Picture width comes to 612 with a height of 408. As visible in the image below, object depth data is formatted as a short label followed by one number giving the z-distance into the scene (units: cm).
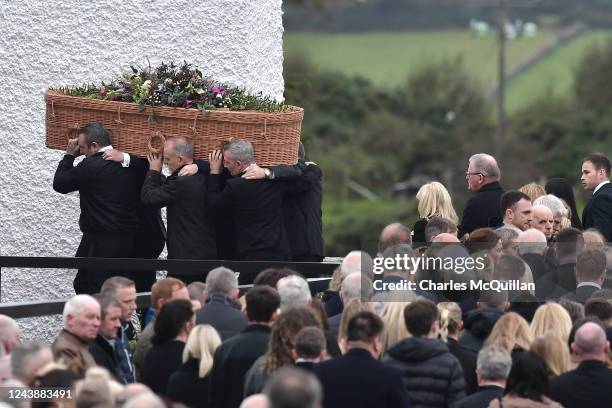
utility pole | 10400
